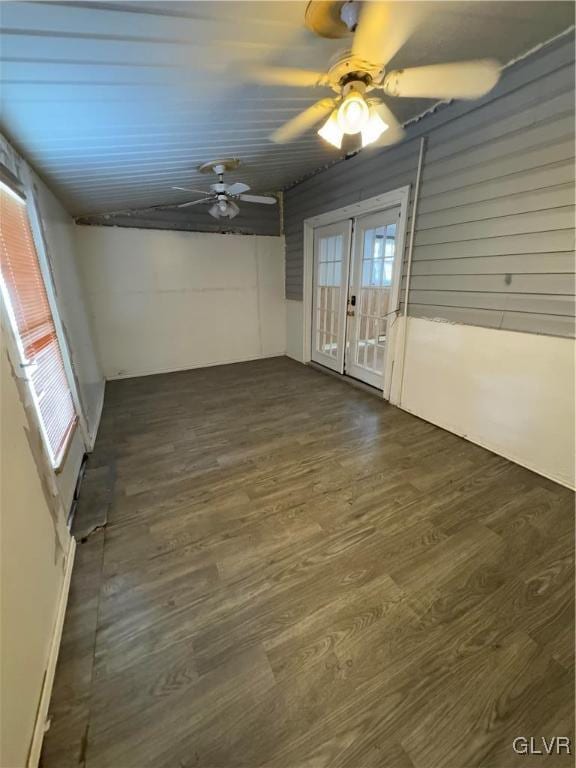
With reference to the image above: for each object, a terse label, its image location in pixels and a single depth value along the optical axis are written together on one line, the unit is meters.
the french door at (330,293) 4.10
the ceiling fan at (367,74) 1.27
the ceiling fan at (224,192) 2.87
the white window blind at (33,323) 1.70
